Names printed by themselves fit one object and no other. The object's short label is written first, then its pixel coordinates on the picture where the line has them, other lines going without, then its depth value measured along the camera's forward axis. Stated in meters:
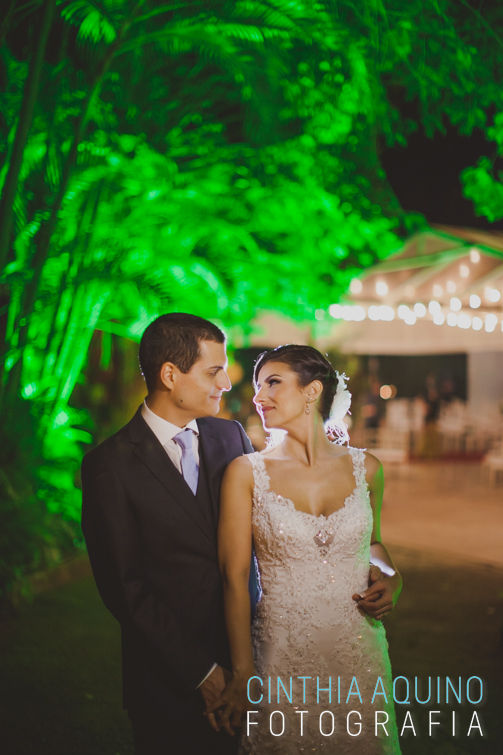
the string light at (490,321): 10.50
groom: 2.15
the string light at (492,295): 9.84
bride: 2.43
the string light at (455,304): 9.85
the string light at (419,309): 10.01
